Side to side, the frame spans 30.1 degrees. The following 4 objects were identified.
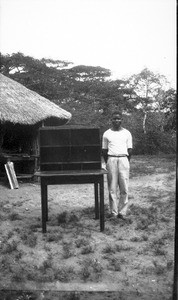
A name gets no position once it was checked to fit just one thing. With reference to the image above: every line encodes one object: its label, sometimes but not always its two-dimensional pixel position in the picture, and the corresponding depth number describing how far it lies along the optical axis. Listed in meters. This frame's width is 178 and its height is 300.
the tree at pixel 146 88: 28.98
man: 5.75
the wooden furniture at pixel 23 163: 10.85
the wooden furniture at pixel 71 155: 5.13
